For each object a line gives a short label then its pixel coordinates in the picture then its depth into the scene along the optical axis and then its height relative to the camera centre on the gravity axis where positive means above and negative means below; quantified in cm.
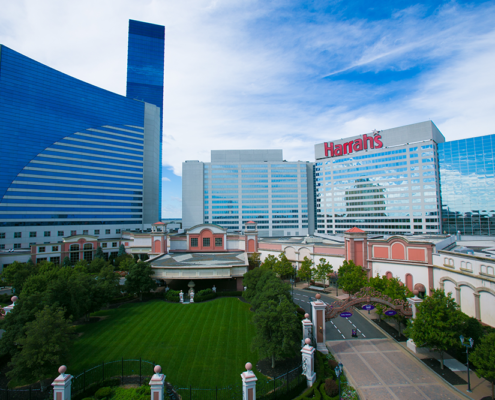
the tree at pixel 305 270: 4875 -1065
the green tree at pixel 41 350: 1833 -957
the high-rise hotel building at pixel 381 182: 8962 +1156
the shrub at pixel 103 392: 1755 -1194
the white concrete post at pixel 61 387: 1570 -1029
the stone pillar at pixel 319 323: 2470 -1069
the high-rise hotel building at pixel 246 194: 11494 +900
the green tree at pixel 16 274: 4147 -972
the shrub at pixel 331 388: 1809 -1233
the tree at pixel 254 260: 5907 -1052
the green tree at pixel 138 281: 4059 -1035
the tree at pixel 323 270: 4681 -1033
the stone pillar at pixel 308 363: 1952 -1134
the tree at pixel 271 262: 5077 -973
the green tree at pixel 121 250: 7217 -958
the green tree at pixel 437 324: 2156 -962
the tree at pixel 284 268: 4944 -1039
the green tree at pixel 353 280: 3844 -1009
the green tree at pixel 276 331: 2030 -945
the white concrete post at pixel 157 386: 1525 -1006
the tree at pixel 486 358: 1665 -979
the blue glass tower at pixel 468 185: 8506 +860
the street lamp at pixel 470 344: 1882 -984
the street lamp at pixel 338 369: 1656 -1018
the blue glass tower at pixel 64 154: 7481 +2033
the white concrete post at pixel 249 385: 1529 -1011
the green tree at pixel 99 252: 6876 -971
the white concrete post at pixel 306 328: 2364 -1047
